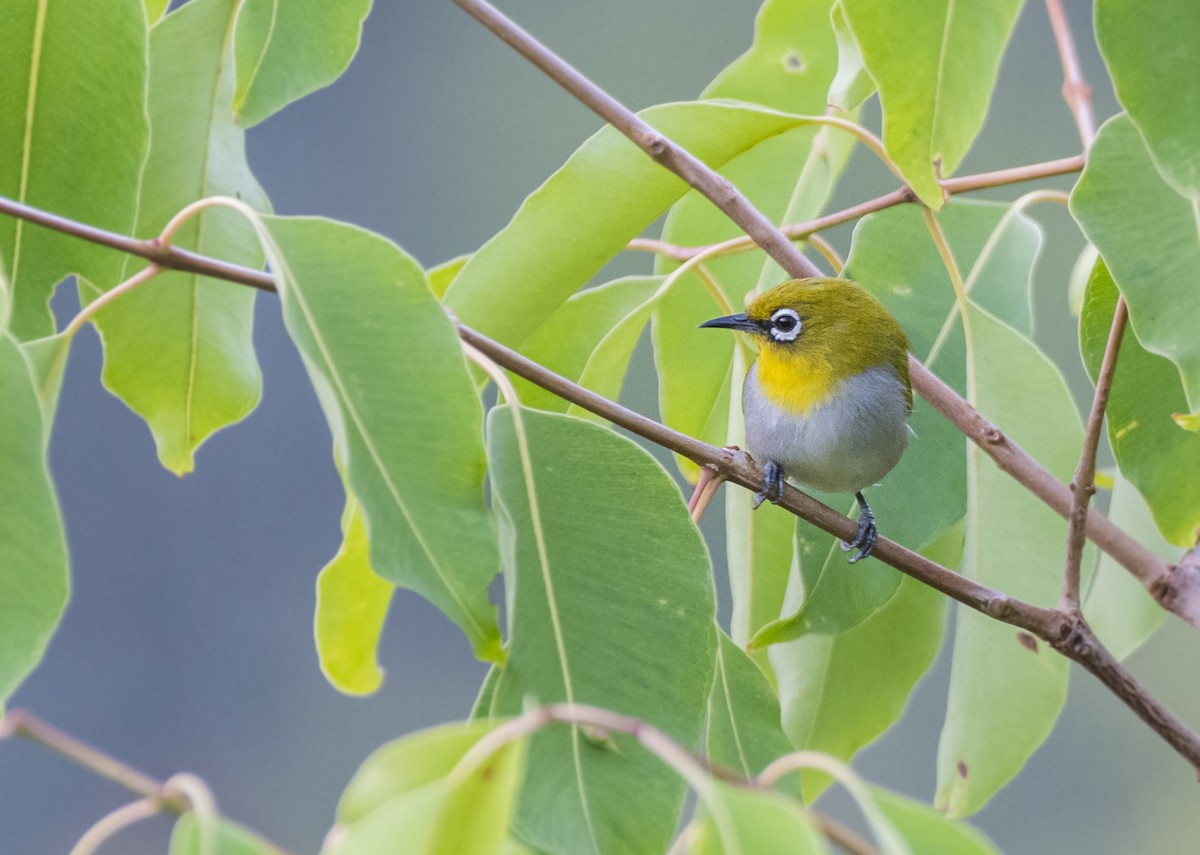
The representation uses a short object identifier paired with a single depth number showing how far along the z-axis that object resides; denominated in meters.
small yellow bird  4.99
